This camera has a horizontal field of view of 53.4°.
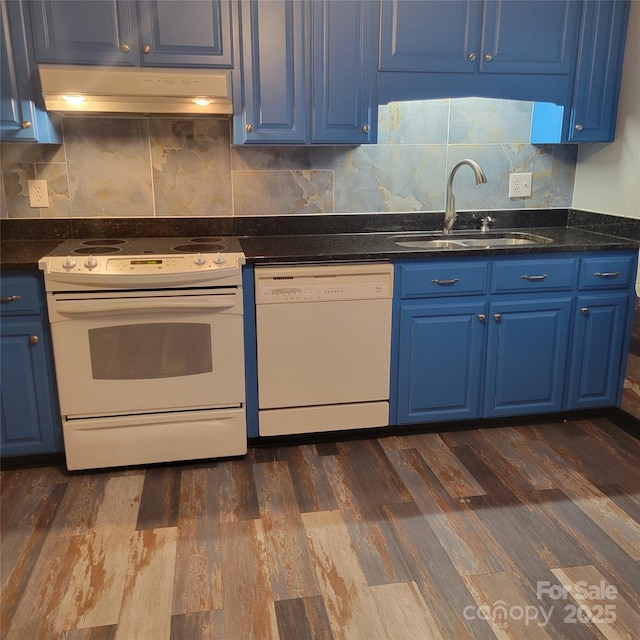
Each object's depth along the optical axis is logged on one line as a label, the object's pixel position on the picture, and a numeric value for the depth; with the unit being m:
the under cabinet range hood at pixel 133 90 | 2.48
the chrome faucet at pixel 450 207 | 3.12
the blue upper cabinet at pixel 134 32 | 2.48
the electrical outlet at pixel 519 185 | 3.35
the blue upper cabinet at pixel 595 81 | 2.92
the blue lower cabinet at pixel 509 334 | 2.82
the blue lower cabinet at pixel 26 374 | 2.46
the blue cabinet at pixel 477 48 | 2.76
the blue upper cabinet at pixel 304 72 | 2.64
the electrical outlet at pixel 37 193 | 2.91
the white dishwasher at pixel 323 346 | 2.67
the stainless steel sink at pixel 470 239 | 3.10
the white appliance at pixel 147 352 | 2.46
